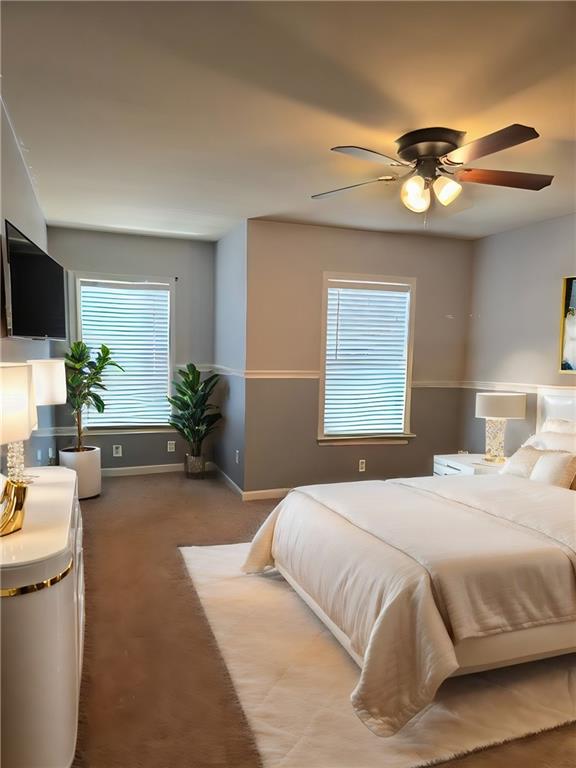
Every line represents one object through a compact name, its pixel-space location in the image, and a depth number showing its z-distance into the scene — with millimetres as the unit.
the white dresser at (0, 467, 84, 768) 1534
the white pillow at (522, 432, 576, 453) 3706
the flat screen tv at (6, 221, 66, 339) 2627
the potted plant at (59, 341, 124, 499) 4824
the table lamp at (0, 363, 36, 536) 1739
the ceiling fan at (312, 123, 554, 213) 2586
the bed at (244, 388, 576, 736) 1959
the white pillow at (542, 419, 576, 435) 3916
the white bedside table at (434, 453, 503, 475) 4293
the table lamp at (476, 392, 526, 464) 4383
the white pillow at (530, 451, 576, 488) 3291
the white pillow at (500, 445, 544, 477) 3617
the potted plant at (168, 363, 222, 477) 5645
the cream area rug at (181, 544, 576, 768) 1899
